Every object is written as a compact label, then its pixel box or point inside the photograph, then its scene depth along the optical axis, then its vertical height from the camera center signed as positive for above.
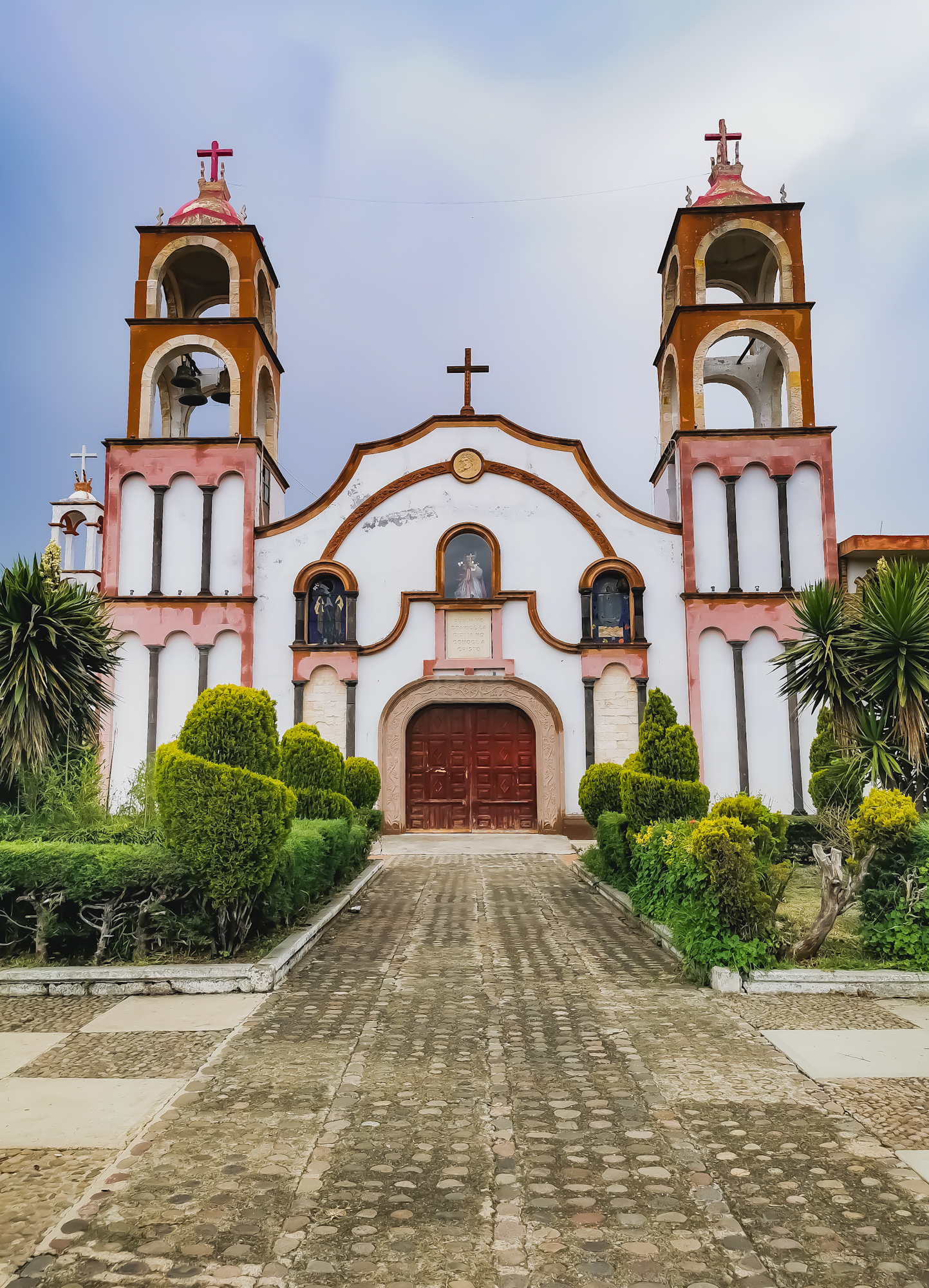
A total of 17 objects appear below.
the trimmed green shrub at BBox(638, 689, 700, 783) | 11.56 +0.17
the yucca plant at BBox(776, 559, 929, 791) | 11.43 +1.17
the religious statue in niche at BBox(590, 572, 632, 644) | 19.27 +3.19
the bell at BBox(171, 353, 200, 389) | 20.81 +8.70
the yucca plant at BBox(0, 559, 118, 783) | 10.12 +1.17
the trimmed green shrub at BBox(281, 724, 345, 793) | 13.02 +0.06
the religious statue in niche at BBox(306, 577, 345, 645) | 19.34 +3.19
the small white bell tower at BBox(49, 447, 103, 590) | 28.75 +7.50
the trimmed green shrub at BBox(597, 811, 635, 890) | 11.77 -1.11
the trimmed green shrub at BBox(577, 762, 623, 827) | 14.18 -0.41
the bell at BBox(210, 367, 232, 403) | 21.39 +8.61
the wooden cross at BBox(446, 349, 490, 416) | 20.33 +8.51
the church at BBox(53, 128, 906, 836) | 18.88 +3.81
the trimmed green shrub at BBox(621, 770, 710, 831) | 11.04 -0.43
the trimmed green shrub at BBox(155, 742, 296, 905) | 7.46 -0.44
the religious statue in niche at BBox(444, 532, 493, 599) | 19.53 +4.11
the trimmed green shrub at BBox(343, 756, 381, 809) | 16.03 -0.26
